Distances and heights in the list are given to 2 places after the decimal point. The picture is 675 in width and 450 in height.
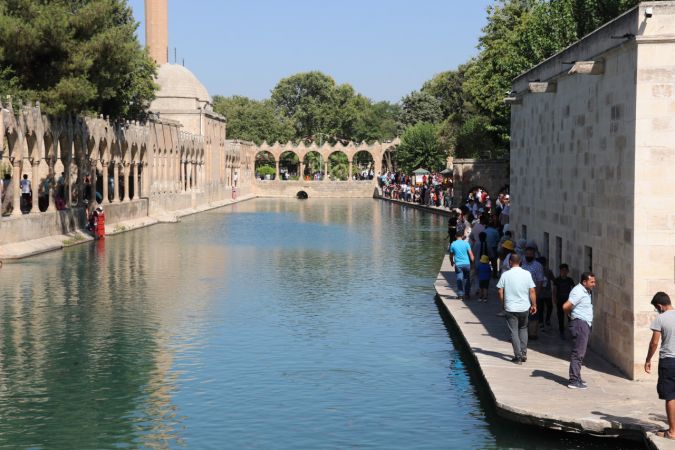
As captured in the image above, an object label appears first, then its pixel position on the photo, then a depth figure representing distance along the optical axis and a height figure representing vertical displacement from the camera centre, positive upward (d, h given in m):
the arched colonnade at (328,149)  105.38 +0.60
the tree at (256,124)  127.06 +3.93
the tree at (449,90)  108.81 +7.25
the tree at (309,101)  129.50 +7.26
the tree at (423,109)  120.56 +5.40
